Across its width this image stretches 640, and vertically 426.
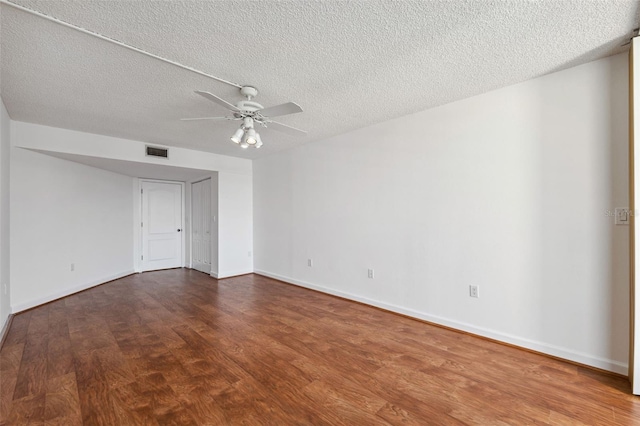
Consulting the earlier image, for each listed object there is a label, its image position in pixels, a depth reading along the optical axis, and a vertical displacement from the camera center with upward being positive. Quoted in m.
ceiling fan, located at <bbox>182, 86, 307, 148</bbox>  2.36 +0.88
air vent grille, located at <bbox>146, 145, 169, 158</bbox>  4.52 +1.00
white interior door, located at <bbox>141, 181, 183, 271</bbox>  6.14 -0.30
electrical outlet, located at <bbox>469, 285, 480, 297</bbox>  2.87 -0.81
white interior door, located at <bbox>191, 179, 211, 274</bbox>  6.04 -0.30
